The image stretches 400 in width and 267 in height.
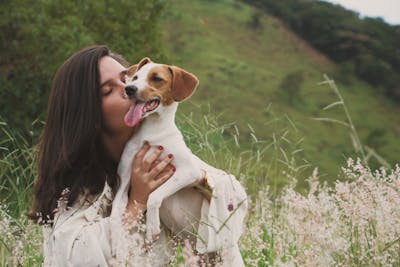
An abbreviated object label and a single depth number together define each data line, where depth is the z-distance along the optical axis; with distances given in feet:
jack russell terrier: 10.19
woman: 10.21
